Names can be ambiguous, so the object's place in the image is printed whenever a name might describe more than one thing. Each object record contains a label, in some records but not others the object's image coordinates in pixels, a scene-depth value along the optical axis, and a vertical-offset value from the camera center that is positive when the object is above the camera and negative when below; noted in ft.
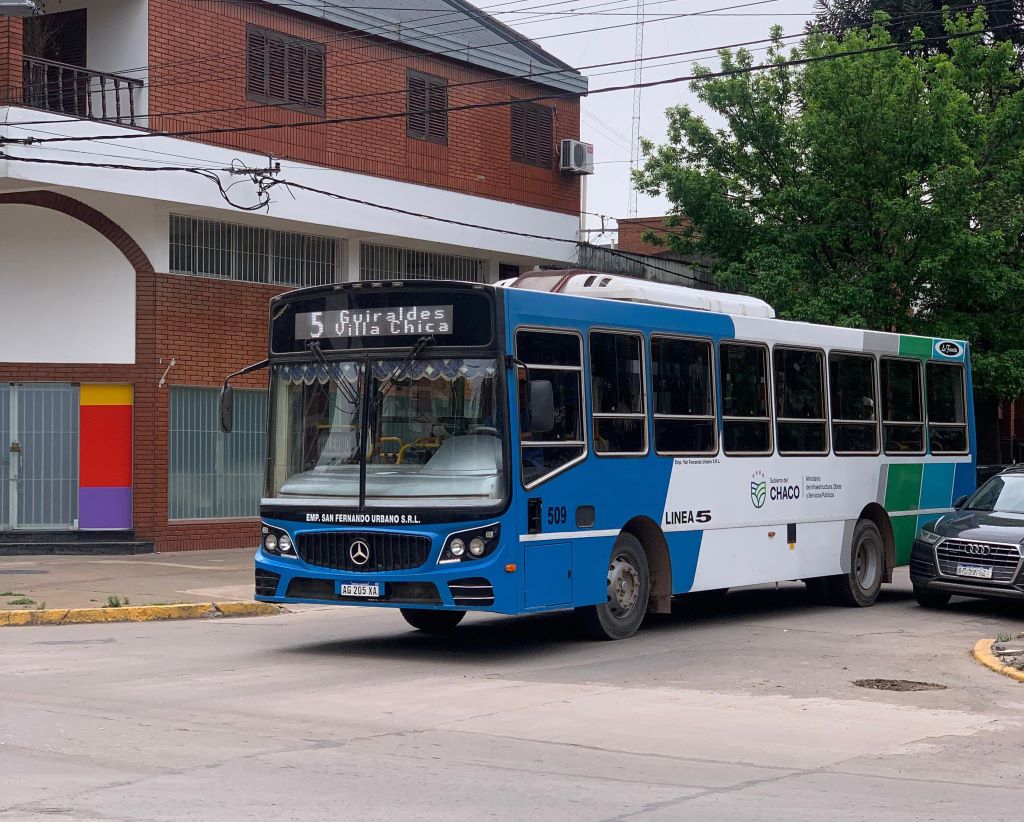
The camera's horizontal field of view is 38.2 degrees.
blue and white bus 38.22 +0.23
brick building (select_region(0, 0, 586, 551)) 72.33 +11.97
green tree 84.79 +16.01
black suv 49.32 -3.28
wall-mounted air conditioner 100.22 +20.35
